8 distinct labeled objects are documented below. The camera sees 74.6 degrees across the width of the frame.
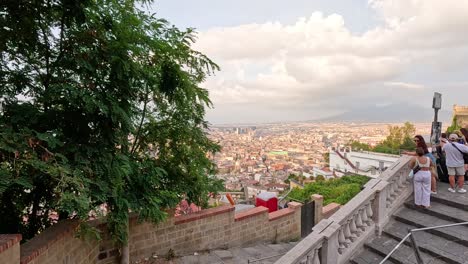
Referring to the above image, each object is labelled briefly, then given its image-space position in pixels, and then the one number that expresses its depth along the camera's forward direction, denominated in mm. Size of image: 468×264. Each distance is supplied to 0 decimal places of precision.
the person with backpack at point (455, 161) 6551
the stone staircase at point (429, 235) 4832
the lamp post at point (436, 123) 8258
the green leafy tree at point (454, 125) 38156
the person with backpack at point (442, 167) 7359
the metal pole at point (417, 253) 3109
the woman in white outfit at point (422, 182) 6145
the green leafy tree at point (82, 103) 4316
